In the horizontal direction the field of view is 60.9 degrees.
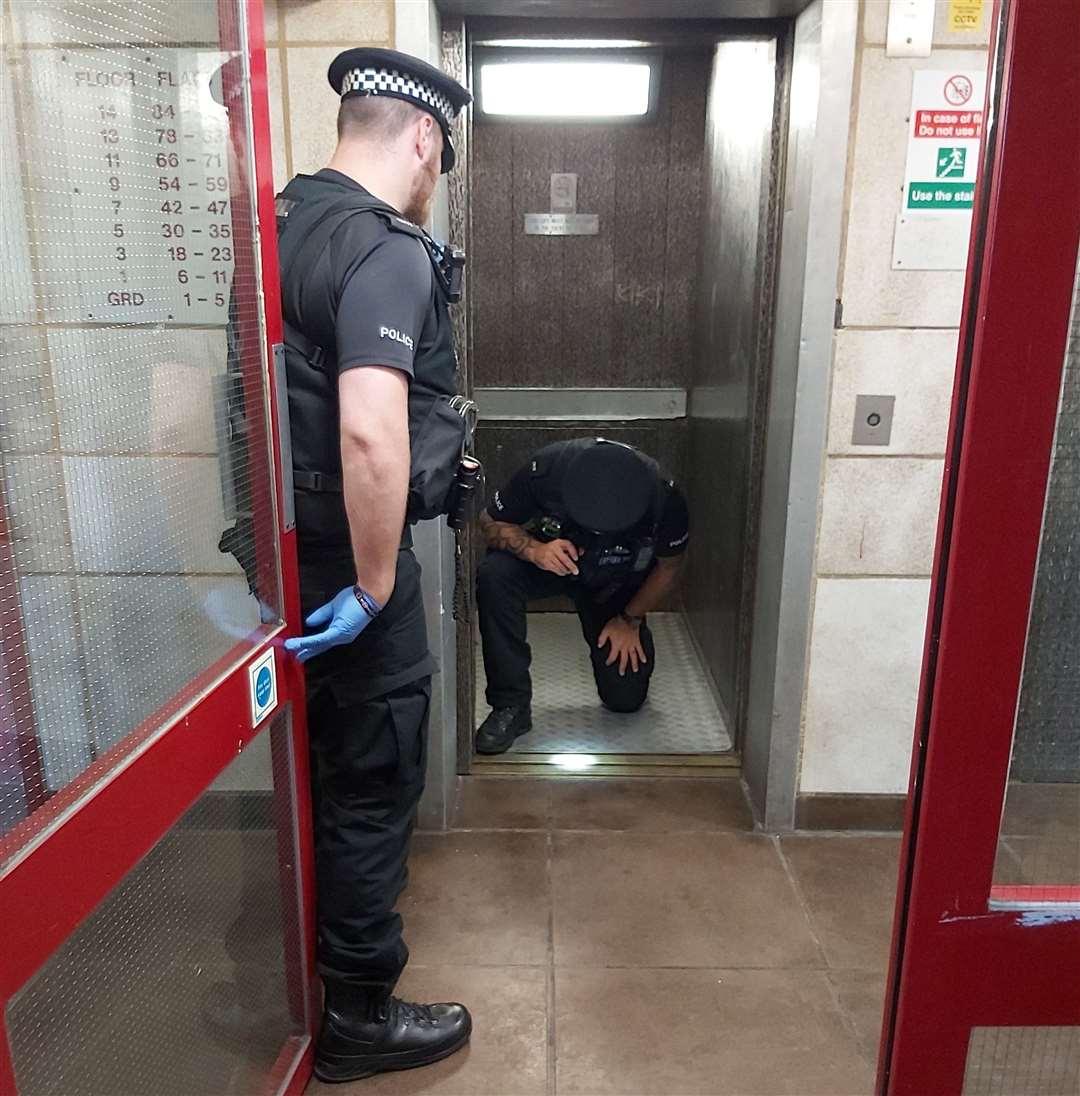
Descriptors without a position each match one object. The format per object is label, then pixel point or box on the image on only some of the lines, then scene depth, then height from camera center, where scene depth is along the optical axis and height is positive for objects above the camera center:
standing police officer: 1.37 -0.28
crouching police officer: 2.95 -0.85
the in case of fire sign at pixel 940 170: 1.96 +0.28
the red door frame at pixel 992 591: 0.78 -0.27
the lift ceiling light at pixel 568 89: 3.65 +0.81
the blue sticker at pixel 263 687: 1.31 -0.54
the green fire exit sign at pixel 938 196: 2.01 +0.22
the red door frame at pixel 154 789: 0.86 -0.53
